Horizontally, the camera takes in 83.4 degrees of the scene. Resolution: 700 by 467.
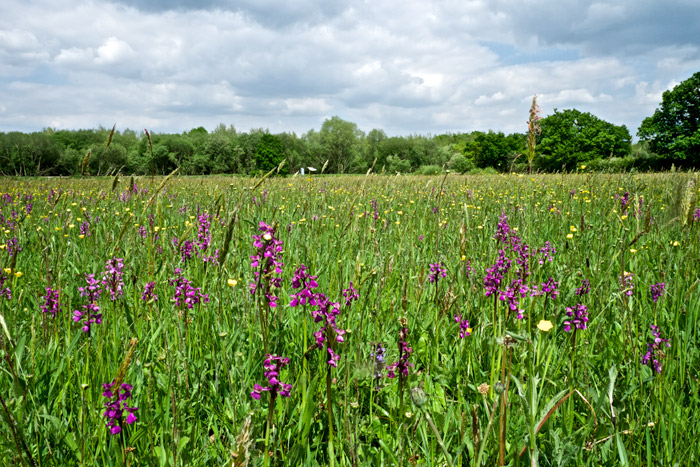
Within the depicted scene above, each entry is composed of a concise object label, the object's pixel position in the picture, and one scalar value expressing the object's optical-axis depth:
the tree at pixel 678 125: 38.44
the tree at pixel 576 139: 61.59
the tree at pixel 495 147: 88.69
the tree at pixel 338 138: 77.44
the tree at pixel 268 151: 74.62
